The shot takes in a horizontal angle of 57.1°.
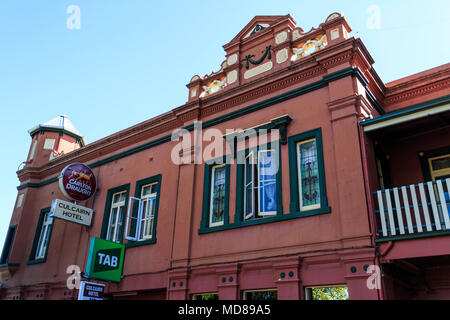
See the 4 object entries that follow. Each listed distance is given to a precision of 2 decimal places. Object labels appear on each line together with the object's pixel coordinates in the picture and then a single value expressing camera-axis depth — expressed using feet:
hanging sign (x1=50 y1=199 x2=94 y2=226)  40.91
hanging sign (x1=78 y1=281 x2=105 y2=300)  31.71
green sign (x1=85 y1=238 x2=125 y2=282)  34.99
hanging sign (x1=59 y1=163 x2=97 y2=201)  43.45
